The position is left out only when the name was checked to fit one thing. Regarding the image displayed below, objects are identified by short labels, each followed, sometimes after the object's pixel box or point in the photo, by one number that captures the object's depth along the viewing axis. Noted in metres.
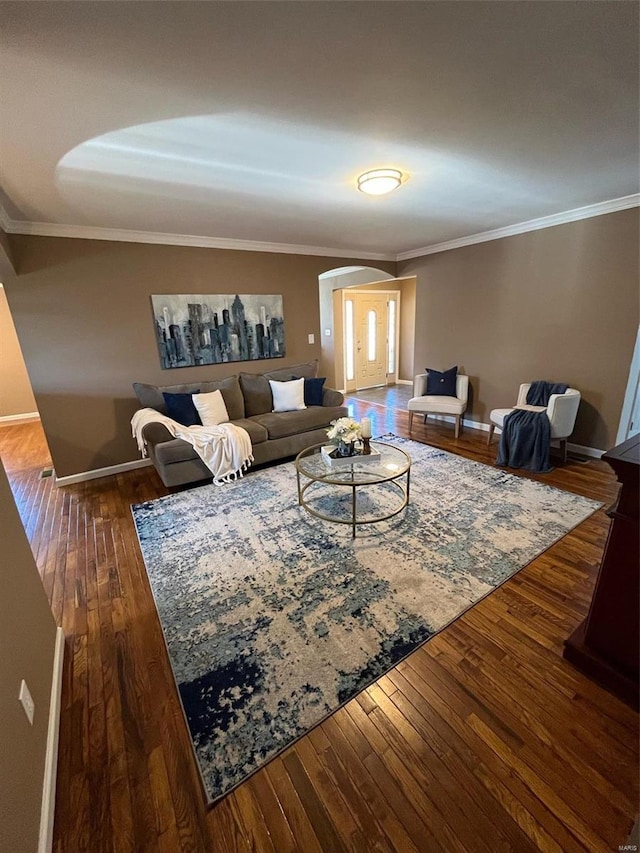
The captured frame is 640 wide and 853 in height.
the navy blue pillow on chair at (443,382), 4.62
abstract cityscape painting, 3.84
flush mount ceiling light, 2.23
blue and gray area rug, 1.40
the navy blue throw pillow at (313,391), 4.29
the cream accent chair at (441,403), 4.35
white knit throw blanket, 3.24
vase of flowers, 2.54
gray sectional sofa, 3.22
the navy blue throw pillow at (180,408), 3.51
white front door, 7.32
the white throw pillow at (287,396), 4.12
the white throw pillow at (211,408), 3.60
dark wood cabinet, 1.27
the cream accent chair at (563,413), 3.37
